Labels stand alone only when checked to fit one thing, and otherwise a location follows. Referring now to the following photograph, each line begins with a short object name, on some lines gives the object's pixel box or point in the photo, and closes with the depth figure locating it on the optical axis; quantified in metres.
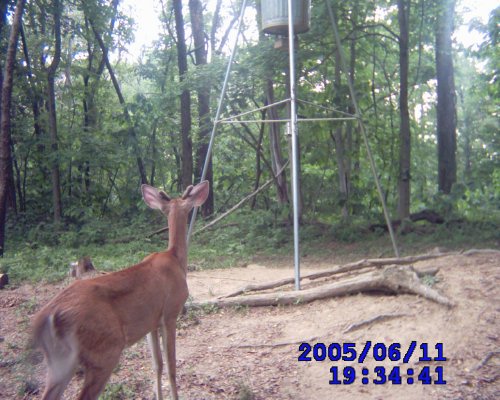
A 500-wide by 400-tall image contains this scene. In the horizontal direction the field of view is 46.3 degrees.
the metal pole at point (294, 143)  7.23
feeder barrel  8.19
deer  3.50
